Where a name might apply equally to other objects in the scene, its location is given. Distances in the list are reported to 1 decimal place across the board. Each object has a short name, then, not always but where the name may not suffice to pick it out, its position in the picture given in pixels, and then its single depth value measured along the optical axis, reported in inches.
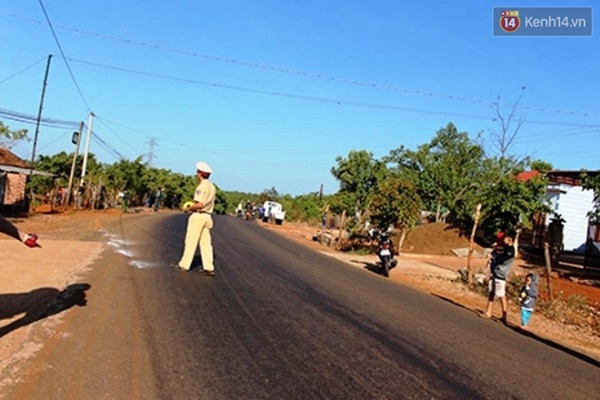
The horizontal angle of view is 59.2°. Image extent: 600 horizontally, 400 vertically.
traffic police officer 356.5
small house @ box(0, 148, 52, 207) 994.1
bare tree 1109.1
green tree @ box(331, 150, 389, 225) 1594.4
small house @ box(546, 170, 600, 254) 1256.3
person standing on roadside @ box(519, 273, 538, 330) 358.9
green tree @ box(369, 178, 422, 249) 832.3
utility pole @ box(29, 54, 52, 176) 932.6
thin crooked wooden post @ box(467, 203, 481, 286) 573.8
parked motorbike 622.2
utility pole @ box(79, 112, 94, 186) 1253.0
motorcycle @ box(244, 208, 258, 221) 1996.3
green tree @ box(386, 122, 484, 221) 1440.7
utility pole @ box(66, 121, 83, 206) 1163.3
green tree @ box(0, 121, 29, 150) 1480.1
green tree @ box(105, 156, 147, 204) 1572.3
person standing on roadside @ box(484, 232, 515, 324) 382.3
